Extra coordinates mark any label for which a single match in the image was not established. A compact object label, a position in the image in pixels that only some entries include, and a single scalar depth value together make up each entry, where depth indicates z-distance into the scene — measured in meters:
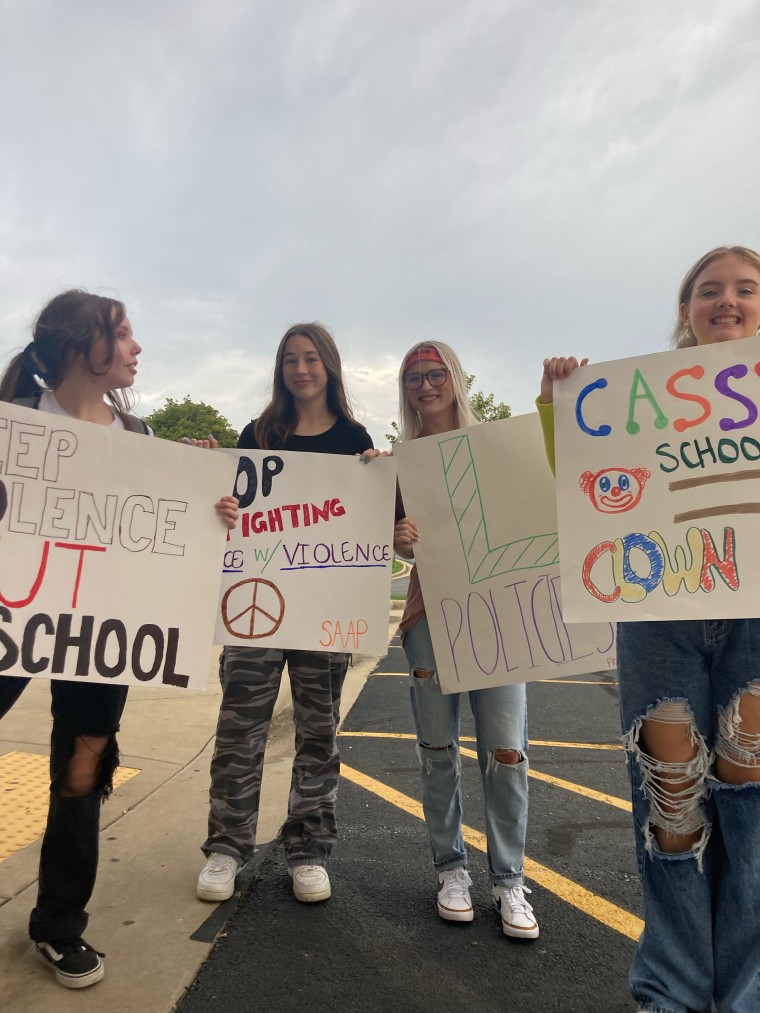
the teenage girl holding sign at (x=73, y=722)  1.99
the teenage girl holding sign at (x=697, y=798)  1.67
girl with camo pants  2.52
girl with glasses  2.35
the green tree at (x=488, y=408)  31.12
